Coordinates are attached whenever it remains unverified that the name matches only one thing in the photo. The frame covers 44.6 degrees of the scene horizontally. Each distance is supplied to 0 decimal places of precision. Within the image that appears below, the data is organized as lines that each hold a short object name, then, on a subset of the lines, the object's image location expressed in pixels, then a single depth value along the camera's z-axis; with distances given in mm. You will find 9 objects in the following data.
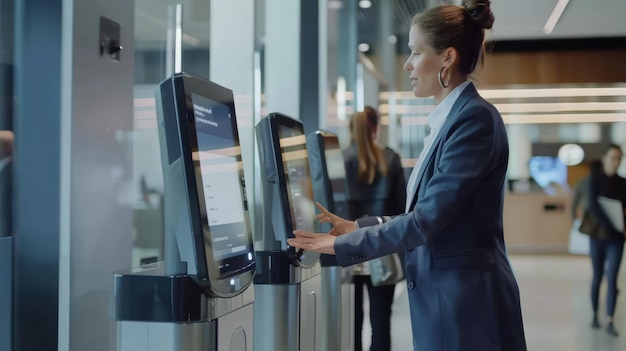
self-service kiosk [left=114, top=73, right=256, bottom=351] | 1744
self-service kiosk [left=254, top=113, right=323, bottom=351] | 2668
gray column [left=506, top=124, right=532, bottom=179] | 13492
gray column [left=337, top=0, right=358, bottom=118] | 7453
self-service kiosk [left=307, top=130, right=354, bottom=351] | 3756
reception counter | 13000
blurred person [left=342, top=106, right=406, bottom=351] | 4559
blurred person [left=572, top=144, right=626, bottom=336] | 7266
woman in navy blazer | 1985
